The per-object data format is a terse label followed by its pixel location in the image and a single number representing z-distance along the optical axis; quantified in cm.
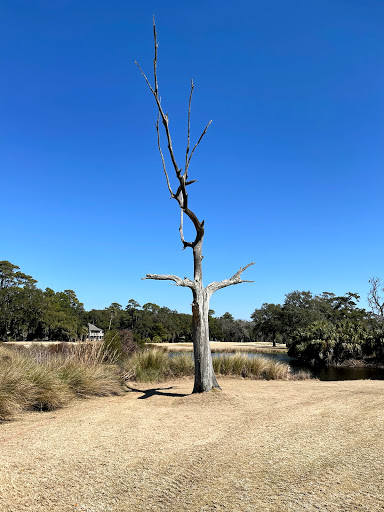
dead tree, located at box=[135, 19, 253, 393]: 811
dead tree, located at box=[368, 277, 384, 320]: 4119
